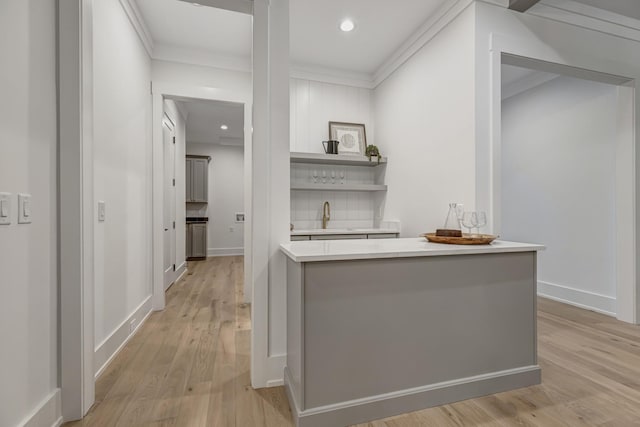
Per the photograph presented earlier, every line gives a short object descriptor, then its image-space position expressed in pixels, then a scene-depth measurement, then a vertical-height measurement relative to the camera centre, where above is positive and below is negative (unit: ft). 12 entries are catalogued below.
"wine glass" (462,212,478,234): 6.68 -0.16
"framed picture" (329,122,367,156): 12.73 +3.21
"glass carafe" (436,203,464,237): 6.68 -0.26
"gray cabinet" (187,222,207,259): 21.45 -2.03
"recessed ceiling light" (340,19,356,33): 9.52 +5.97
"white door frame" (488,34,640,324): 8.39 +1.53
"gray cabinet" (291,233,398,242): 11.23 -0.93
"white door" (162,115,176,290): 12.87 +0.48
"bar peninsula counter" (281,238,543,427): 4.90 -2.04
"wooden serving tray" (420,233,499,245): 6.13 -0.57
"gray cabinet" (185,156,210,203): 21.59 +2.42
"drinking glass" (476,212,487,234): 6.66 -0.16
